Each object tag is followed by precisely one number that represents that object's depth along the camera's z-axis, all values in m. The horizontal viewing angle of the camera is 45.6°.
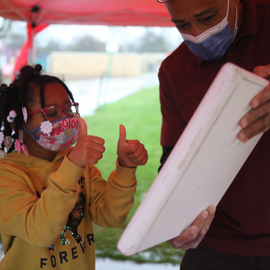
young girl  1.14
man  1.21
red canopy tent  3.07
